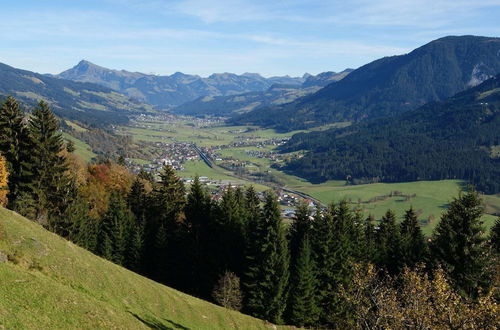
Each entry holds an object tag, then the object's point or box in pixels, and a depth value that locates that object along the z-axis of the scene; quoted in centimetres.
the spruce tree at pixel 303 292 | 5869
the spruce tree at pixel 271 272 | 5828
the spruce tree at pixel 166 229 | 7288
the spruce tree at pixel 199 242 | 7025
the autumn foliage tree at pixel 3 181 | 5748
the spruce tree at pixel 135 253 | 7331
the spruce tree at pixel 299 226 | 7238
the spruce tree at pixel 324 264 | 6197
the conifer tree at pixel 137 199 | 9081
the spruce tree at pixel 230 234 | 6900
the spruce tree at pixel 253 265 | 5900
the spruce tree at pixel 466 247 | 4922
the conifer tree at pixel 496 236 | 6888
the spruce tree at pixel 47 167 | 6588
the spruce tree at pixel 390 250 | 6988
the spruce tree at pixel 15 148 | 6525
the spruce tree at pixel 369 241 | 7006
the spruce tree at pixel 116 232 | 7244
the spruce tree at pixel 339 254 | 6182
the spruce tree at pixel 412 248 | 6688
